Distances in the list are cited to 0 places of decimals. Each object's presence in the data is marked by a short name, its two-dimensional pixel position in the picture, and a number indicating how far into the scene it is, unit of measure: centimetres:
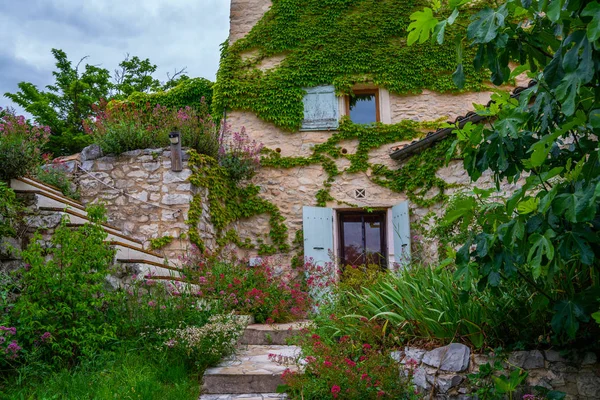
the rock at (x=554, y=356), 267
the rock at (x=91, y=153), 648
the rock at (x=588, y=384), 257
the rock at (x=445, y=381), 282
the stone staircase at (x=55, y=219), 448
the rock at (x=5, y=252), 420
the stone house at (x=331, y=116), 769
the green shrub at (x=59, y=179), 619
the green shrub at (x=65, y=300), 345
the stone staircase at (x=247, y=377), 345
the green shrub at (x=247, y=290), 495
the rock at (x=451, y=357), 284
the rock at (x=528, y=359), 271
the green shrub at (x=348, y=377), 285
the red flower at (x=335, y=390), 274
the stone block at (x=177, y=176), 618
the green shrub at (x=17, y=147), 453
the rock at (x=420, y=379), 294
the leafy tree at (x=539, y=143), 159
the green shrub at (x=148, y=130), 642
